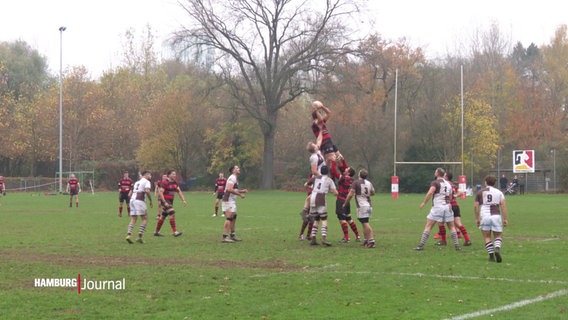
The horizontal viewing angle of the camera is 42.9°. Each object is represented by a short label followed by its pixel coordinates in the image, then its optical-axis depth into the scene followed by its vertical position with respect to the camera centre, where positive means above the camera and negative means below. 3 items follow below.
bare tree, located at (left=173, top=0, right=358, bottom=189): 61.19 +10.59
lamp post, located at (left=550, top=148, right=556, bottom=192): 58.75 +0.95
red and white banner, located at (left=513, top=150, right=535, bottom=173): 53.97 +0.98
